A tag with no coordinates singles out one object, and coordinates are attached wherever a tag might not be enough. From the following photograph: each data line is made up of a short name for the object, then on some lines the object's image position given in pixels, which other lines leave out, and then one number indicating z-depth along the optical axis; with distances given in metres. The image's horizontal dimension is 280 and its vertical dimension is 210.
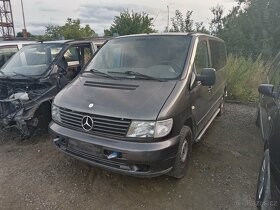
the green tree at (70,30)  22.58
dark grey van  2.83
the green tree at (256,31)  12.88
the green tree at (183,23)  13.52
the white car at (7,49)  7.36
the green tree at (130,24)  15.45
